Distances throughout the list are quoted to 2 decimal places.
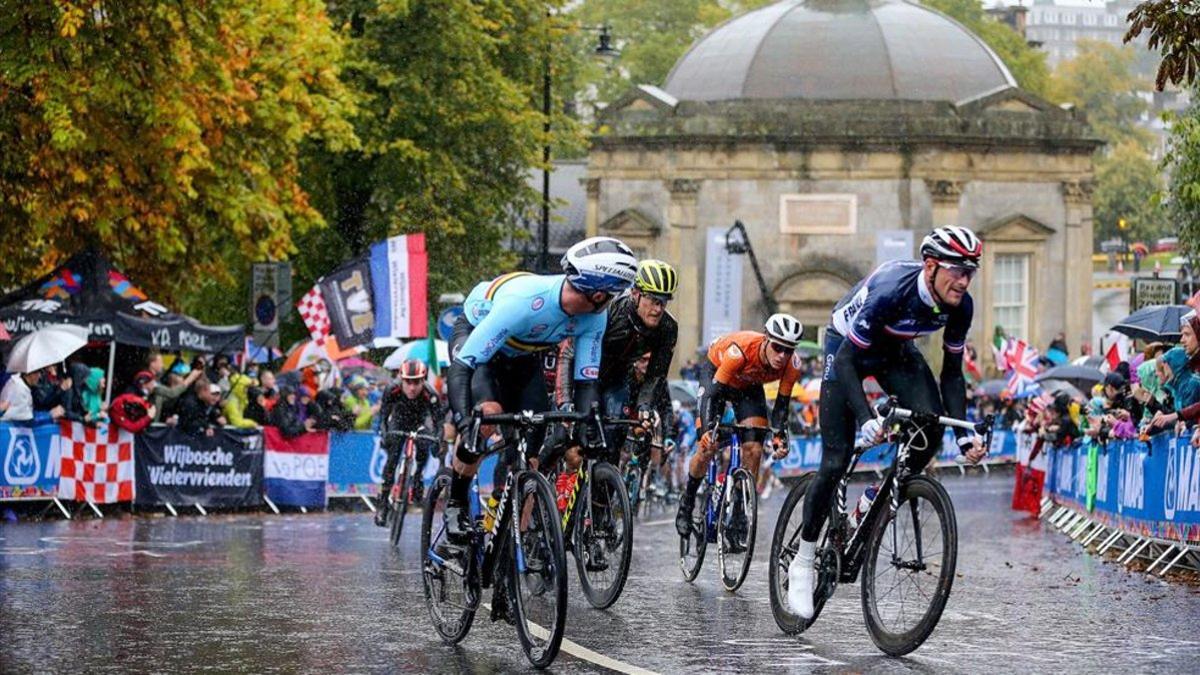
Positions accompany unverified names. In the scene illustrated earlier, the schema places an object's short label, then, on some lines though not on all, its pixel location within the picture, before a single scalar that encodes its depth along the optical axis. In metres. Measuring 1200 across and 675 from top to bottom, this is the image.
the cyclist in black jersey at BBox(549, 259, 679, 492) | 15.50
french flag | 32.41
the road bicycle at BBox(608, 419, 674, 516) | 17.04
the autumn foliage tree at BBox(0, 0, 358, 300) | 26.86
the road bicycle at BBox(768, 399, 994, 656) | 11.11
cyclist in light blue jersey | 11.90
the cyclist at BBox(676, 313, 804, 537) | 15.98
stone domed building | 59.38
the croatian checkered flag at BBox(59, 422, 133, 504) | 25.02
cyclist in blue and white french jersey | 11.40
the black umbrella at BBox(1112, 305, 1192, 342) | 22.58
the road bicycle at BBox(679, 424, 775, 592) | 15.38
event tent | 26.73
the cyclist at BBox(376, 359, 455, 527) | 21.28
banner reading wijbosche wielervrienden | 26.16
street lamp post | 45.66
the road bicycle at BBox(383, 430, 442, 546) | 19.97
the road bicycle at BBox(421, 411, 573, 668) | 10.73
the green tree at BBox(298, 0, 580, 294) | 44.12
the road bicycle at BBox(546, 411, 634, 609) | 13.17
